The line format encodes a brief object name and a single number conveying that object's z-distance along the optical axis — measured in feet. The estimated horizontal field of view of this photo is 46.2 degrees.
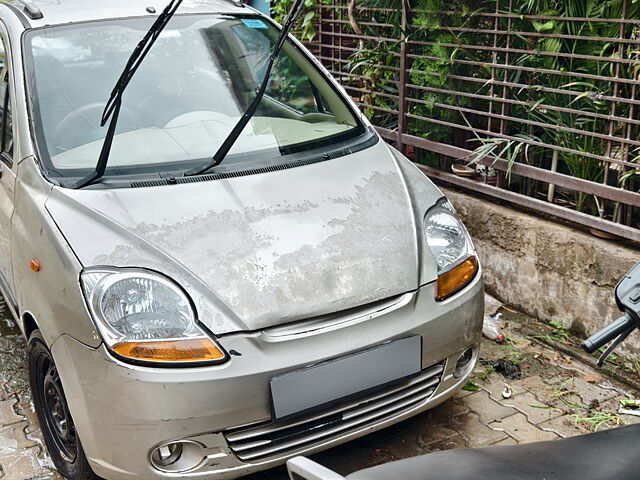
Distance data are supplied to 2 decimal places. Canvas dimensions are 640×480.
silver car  8.45
